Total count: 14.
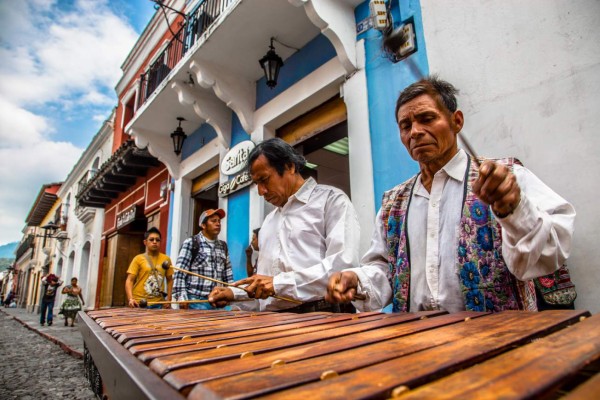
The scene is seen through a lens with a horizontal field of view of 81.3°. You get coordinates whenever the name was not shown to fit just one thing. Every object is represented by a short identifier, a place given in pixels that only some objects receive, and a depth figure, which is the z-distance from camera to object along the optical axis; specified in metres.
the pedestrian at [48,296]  9.63
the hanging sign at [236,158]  4.63
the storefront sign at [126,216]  8.35
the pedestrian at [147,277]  4.05
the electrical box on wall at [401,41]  2.91
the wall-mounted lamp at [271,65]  3.94
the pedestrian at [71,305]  8.82
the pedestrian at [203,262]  3.42
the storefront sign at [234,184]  4.59
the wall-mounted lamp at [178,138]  6.09
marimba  0.42
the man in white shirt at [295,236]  1.79
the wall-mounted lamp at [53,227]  14.31
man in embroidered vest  1.09
